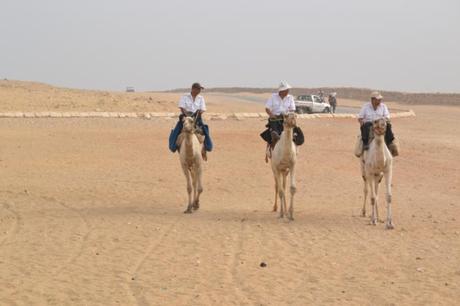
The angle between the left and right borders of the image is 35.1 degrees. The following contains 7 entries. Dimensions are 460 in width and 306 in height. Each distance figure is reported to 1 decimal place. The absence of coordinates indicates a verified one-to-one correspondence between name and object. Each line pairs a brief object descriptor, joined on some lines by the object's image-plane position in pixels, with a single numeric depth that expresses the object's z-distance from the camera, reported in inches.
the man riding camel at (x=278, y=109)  606.5
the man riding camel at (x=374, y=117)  576.4
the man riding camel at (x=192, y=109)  619.8
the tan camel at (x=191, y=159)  601.3
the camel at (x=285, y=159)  565.6
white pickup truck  2176.7
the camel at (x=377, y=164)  549.0
